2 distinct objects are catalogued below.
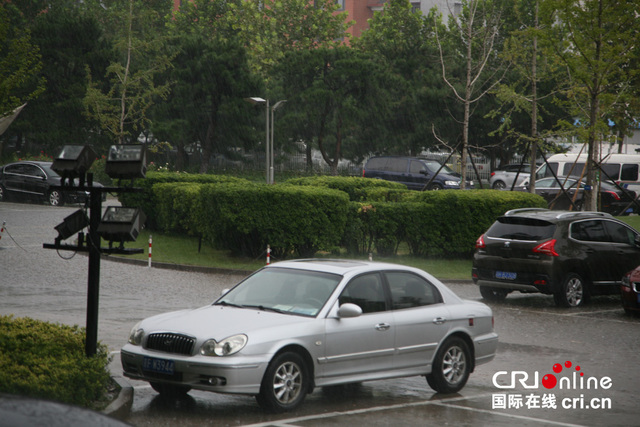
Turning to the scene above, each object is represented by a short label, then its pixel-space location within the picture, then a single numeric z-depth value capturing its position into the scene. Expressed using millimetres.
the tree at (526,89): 30266
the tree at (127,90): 48466
